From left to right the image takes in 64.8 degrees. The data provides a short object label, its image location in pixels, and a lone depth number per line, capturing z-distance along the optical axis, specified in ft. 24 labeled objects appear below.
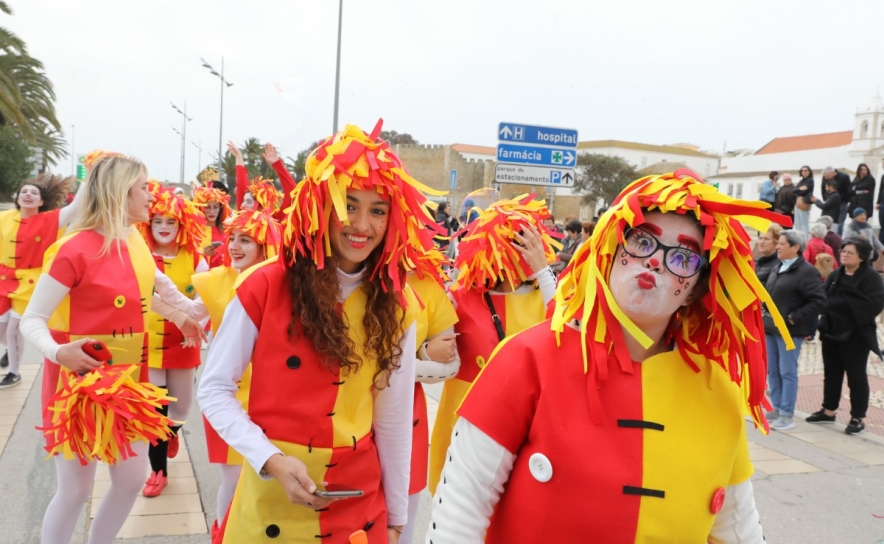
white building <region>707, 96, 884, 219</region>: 176.45
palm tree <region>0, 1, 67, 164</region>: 59.93
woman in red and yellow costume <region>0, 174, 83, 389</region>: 21.79
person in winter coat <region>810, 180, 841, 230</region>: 44.73
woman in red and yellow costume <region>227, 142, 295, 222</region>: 9.42
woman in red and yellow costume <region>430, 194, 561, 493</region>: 10.34
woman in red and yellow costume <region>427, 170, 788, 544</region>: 5.05
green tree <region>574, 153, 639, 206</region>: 163.63
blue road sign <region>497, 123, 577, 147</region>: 31.53
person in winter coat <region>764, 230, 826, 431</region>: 21.07
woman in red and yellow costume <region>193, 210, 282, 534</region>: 12.50
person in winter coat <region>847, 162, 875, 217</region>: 43.86
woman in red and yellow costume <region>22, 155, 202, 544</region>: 9.29
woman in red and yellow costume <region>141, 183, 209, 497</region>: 14.05
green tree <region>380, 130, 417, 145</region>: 216.17
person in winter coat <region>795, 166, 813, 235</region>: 43.32
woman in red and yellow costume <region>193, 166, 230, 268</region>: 21.86
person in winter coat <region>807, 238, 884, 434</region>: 20.95
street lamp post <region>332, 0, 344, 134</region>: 51.44
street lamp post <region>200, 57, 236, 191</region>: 98.89
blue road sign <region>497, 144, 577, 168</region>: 31.68
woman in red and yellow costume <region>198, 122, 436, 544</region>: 6.68
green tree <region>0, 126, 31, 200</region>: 104.86
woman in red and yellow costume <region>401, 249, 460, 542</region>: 9.82
